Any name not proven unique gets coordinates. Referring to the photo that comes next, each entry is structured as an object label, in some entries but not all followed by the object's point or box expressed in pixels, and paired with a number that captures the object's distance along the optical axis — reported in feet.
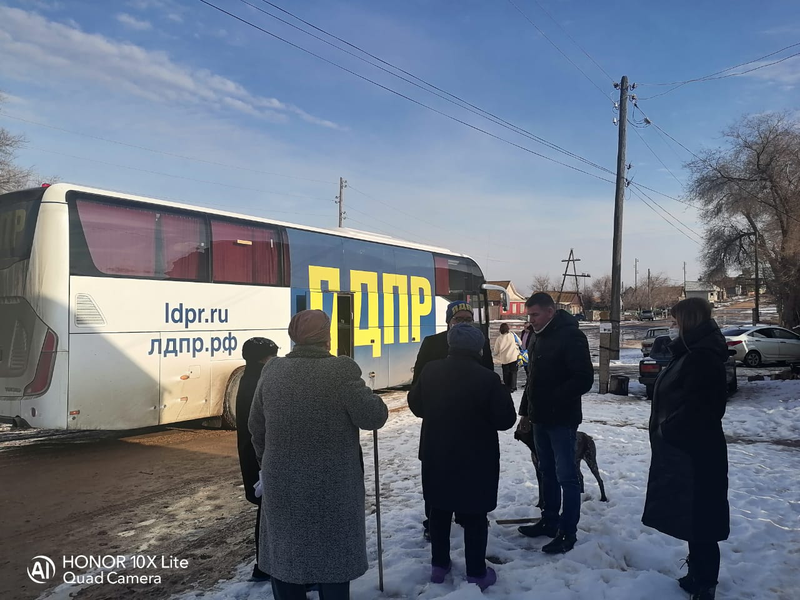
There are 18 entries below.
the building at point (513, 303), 228.43
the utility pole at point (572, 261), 205.07
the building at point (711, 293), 386.59
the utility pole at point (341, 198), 131.64
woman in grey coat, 8.98
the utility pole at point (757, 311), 104.12
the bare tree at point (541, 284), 363.31
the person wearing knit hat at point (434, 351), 15.21
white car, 68.03
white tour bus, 23.34
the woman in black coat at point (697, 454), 11.09
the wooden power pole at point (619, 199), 62.49
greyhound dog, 16.01
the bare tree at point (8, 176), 100.97
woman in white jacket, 39.96
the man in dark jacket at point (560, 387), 13.50
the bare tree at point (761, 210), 95.09
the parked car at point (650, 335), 79.61
